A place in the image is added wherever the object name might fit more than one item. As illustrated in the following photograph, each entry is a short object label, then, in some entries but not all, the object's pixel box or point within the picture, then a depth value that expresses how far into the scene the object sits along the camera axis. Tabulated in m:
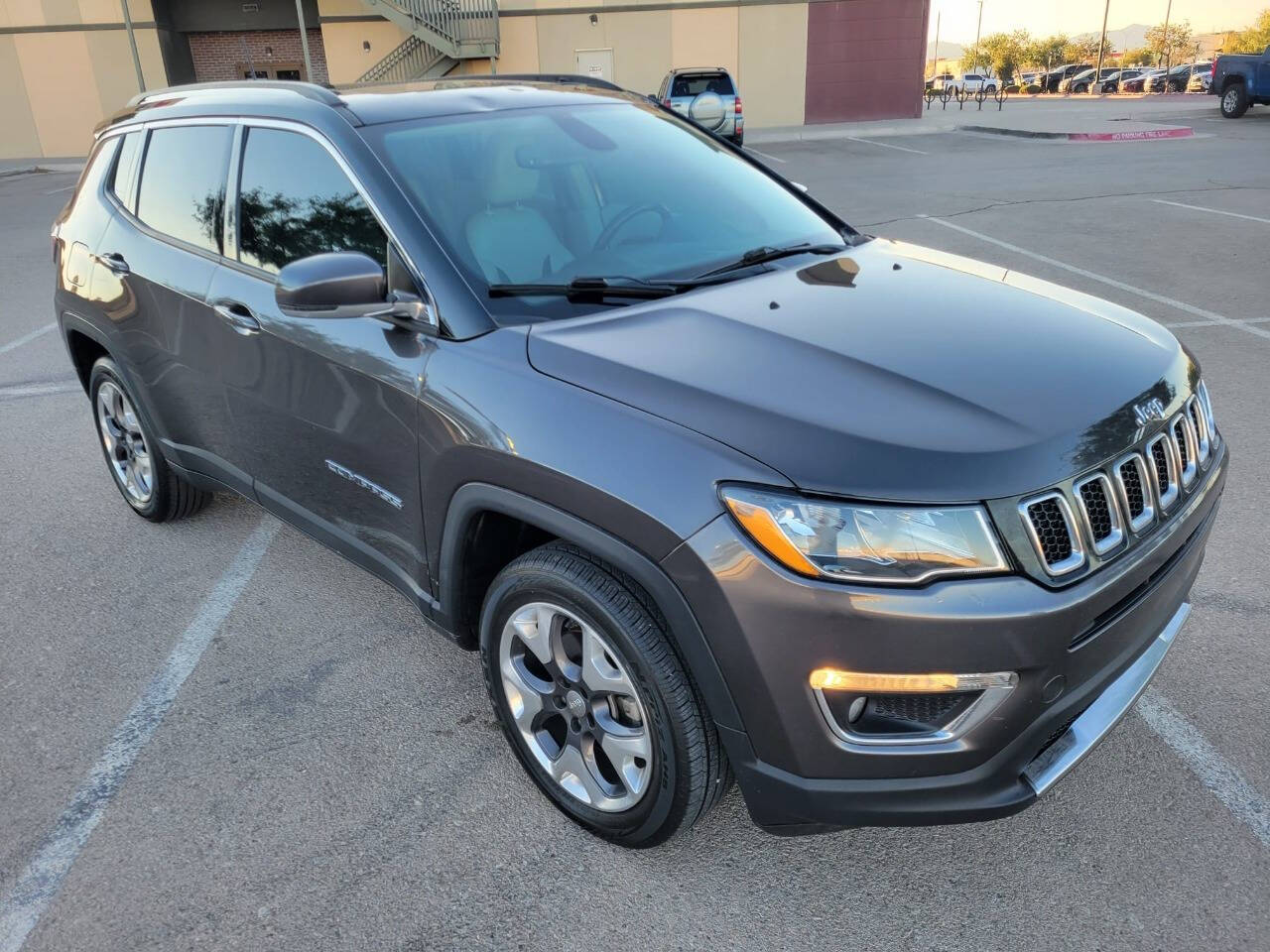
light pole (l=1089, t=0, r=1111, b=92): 53.81
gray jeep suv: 1.90
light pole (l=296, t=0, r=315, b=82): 21.06
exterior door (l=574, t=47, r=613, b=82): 24.89
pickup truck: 22.75
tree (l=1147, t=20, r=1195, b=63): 87.88
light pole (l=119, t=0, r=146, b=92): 21.46
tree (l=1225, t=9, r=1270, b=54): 74.88
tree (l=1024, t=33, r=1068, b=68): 90.69
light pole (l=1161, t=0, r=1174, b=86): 84.29
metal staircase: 23.17
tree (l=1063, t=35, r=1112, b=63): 94.62
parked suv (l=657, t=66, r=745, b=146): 19.09
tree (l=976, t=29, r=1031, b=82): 84.38
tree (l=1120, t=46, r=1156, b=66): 88.25
